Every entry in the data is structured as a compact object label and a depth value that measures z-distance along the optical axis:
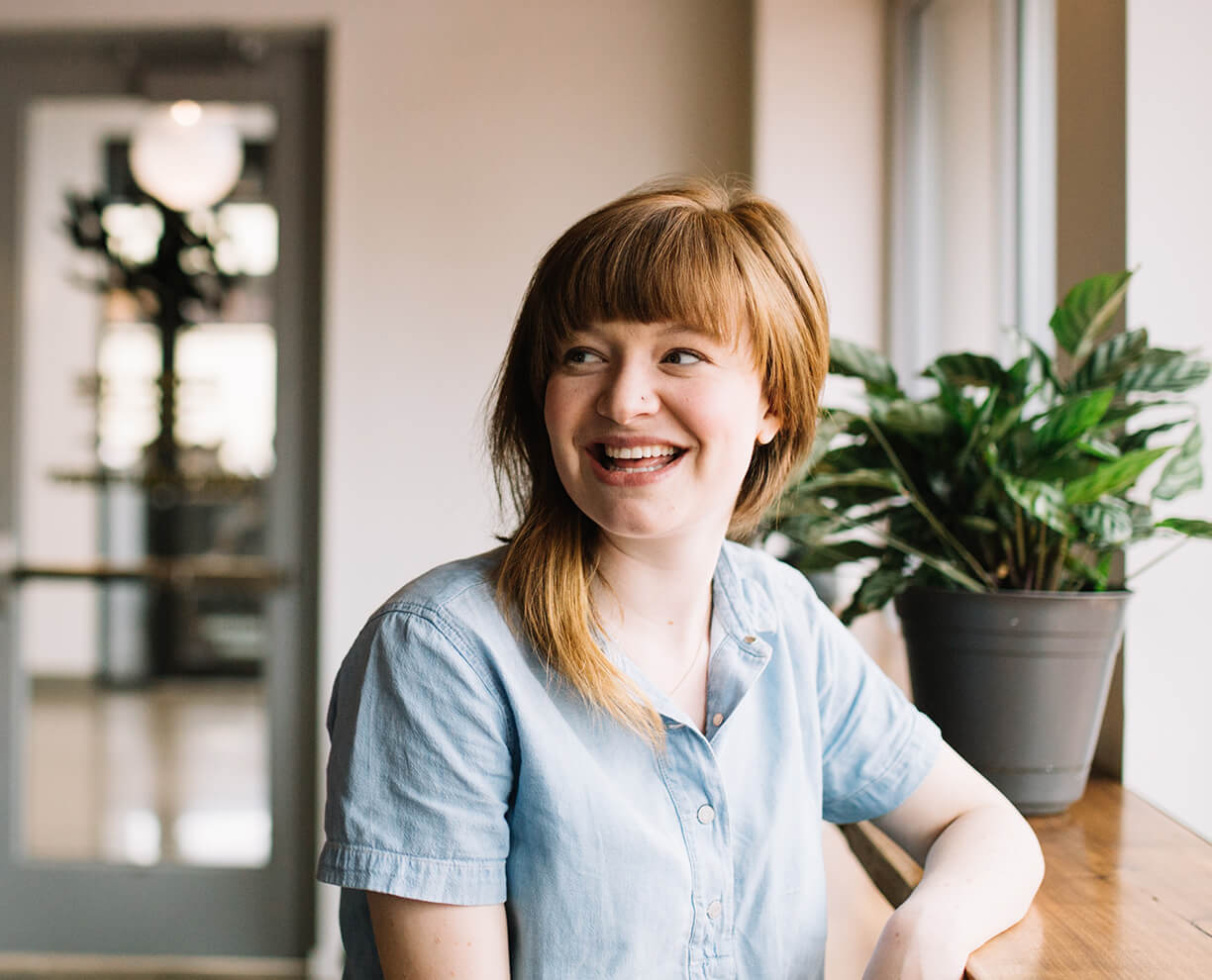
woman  0.88
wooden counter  0.85
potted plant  1.16
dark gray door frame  3.17
